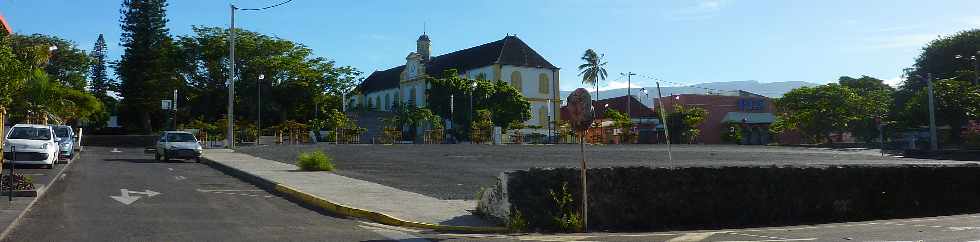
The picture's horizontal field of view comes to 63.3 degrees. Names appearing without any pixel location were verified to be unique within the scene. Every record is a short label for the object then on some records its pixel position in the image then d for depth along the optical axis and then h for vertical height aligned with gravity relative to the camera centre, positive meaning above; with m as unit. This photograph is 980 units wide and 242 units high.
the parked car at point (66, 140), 28.76 +0.20
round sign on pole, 11.65 +0.49
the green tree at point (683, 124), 76.88 +1.66
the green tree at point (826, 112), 67.19 +2.36
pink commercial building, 89.06 +3.20
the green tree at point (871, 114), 67.44 +2.19
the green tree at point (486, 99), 76.81 +4.24
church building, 92.00 +8.69
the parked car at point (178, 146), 30.61 -0.06
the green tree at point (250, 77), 71.94 +6.23
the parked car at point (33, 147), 23.14 -0.03
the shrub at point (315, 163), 23.61 -0.57
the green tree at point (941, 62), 69.62 +6.98
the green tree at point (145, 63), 67.06 +7.03
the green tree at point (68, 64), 78.51 +8.22
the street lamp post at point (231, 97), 40.41 +2.43
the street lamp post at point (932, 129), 45.22 +0.58
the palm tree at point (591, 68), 105.44 +9.75
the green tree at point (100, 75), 88.56 +8.63
